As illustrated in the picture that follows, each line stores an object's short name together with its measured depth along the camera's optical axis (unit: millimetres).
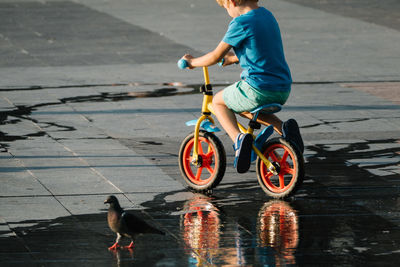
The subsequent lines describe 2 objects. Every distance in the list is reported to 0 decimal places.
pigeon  12211
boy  14703
